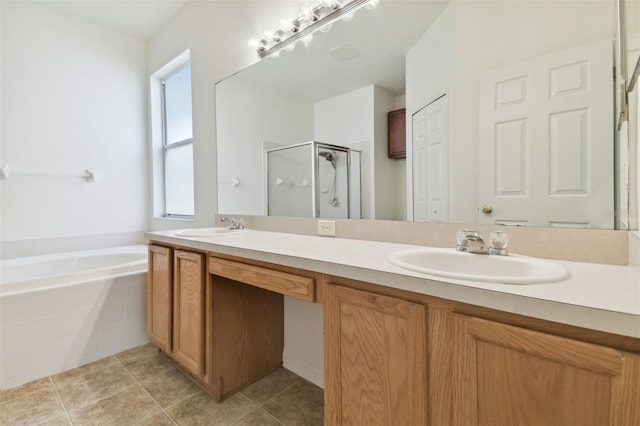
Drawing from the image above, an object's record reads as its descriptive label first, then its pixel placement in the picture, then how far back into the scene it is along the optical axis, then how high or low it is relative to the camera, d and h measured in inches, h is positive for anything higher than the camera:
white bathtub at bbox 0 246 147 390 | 64.9 -26.1
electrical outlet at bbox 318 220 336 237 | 61.6 -4.2
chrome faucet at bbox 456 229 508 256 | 37.9 -4.9
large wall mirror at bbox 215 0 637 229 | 36.3 +14.6
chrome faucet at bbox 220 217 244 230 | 78.9 -3.7
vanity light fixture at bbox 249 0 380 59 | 59.1 +41.7
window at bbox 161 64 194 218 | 113.1 +26.5
